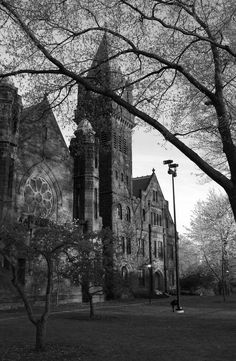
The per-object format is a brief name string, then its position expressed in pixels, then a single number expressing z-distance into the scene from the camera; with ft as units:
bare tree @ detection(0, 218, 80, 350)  44.94
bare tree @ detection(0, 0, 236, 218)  30.48
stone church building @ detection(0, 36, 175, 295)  41.75
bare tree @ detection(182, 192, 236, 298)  163.43
